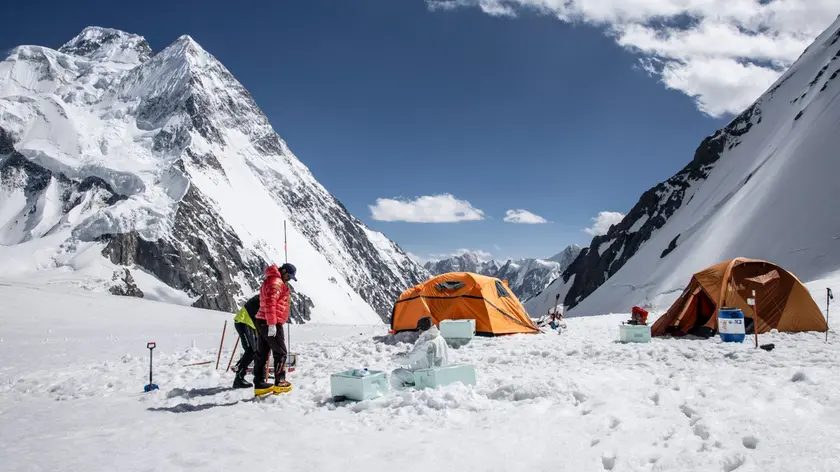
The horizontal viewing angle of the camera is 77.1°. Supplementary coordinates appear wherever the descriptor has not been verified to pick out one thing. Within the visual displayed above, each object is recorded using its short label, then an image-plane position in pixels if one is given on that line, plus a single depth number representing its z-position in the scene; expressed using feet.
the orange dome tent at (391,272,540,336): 56.75
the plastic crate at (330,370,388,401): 26.73
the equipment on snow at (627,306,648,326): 58.20
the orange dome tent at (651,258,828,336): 48.98
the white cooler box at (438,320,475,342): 49.78
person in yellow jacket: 32.99
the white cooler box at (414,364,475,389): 27.71
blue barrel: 43.27
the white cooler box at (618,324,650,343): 46.75
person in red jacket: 30.27
